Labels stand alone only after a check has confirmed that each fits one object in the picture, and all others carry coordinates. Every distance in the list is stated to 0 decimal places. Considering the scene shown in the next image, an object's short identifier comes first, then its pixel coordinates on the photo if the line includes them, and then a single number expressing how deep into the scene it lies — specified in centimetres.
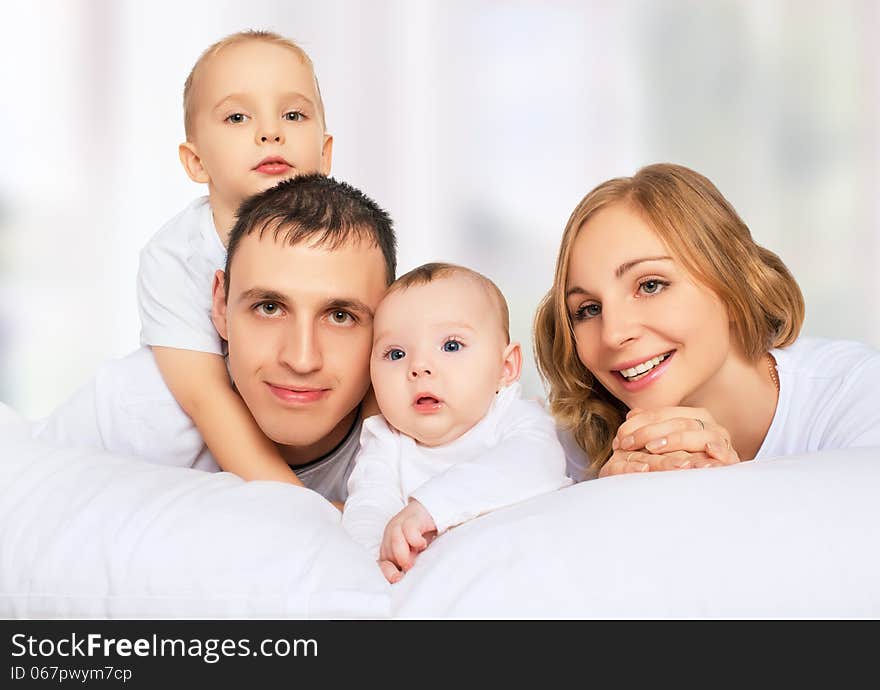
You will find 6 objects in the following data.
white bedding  109
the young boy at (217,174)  196
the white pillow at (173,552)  113
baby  159
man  169
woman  175
